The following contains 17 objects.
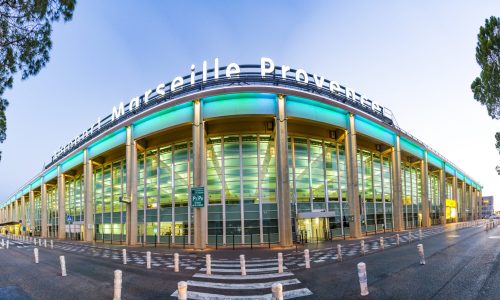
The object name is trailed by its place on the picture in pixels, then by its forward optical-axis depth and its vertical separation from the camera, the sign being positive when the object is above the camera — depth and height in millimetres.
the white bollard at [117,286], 9008 -3069
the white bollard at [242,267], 13195 -3797
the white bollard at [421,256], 14175 -3793
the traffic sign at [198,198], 24938 -1439
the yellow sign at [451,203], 65325 -6352
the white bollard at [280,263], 13331 -3702
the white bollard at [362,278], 9023 -3009
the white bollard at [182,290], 6639 -2367
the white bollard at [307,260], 14414 -3913
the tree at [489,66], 18531 +6652
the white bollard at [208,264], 13578 -3748
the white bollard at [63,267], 14613 -4008
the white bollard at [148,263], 15611 -4164
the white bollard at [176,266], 14594 -4077
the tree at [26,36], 9891 +4992
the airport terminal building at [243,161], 28016 +1950
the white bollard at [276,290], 6069 -2226
